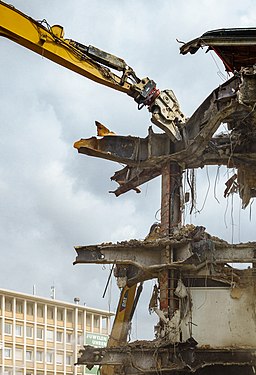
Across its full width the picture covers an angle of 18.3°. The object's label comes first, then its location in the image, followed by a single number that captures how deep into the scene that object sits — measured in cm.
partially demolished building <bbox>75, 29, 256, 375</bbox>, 2155
